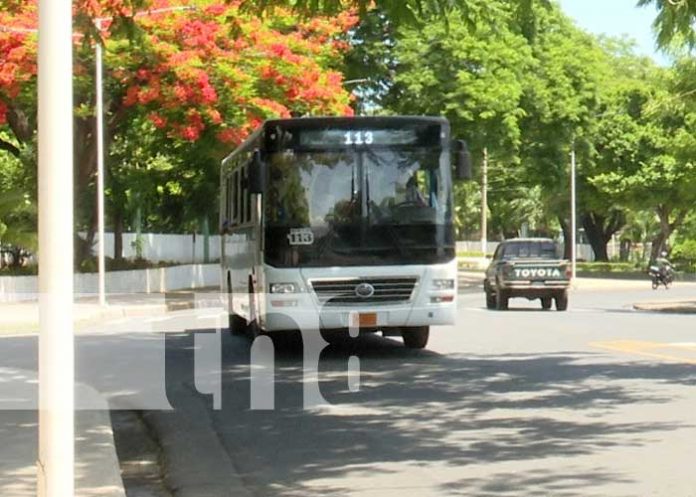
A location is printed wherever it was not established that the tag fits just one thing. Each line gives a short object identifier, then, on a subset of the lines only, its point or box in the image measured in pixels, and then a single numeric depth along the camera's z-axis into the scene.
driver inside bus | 16.89
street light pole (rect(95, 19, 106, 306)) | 28.84
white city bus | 16.62
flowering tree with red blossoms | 30.08
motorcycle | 48.19
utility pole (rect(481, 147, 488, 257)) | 63.30
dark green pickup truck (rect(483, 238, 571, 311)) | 31.11
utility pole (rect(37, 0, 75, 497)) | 5.12
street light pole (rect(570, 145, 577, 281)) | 51.38
